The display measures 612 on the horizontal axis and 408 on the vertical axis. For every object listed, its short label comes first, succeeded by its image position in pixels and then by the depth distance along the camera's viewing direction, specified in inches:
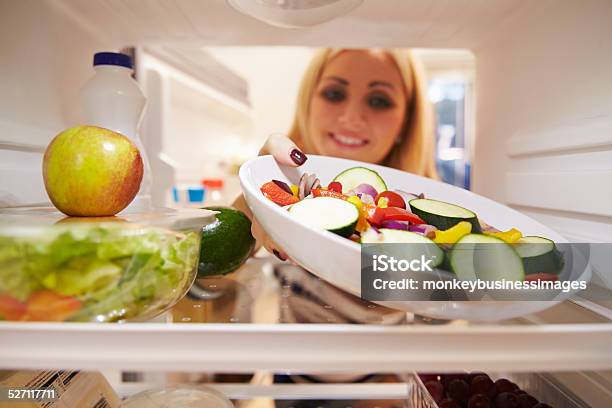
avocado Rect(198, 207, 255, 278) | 27.5
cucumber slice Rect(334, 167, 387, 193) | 27.1
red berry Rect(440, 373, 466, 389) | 27.0
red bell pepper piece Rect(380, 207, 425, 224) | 21.4
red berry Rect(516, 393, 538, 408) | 24.1
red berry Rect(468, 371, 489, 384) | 26.8
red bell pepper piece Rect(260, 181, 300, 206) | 22.4
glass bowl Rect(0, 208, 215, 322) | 16.6
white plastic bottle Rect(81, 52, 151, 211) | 29.1
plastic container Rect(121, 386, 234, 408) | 26.1
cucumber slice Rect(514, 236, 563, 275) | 18.1
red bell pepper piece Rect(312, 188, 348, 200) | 22.2
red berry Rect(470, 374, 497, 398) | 25.3
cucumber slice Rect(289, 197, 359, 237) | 19.0
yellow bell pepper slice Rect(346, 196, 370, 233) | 20.6
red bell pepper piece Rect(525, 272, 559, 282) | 17.5
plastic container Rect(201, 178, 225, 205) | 64.8
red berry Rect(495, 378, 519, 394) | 25.6
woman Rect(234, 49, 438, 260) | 57.6
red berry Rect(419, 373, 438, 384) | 27.4
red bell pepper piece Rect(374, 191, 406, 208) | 24.7
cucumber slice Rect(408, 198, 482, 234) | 21.8
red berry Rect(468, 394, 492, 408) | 23.9
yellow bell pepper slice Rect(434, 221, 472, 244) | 19.7
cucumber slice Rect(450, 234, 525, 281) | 17.1
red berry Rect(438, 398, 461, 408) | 24.2
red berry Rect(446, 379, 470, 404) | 25.8
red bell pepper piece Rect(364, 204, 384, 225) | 21.2
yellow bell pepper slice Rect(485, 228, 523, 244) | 19.8
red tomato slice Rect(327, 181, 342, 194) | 24.8
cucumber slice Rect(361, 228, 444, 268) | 17.4
